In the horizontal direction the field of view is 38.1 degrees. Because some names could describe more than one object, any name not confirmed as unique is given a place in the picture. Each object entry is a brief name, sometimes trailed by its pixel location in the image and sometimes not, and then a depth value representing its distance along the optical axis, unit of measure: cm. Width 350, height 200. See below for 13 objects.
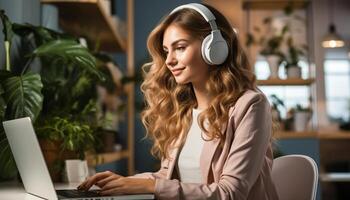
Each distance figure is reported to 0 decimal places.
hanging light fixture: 601
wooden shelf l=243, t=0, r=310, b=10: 382
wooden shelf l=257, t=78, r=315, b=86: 354
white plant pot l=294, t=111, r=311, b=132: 350
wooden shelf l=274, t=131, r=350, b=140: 342
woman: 101
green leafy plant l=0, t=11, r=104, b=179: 134
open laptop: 90
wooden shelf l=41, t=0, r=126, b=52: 210
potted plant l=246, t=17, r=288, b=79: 364
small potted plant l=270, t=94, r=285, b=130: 339
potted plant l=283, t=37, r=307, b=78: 360
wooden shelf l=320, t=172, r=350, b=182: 540
